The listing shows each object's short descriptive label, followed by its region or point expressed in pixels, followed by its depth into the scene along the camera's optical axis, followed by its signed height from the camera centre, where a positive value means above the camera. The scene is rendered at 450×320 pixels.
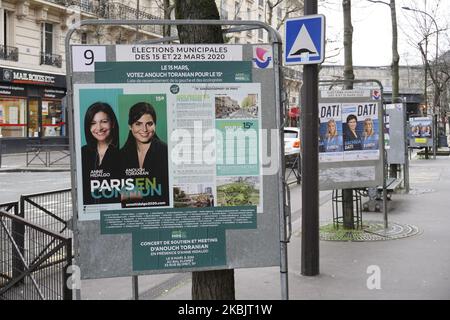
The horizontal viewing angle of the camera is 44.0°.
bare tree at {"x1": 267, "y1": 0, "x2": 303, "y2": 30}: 28.26 +11.70
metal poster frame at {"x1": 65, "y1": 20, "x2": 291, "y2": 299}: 3.74 +0.27
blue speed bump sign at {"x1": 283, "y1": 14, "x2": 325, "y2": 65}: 5.97 +1.14
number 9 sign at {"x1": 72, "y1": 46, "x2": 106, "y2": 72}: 3.74 +0.61
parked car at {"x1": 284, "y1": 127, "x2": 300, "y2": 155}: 21.33 +0.12
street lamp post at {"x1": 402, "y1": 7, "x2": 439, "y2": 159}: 29.13 +5.63
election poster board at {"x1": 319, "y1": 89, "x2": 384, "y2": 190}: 8.33 +0.06
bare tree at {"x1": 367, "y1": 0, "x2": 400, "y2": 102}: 16.98 +2.82
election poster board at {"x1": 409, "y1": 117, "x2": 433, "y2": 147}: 28.38 +0.44
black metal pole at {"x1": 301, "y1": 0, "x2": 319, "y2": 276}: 6.36 -0.30
